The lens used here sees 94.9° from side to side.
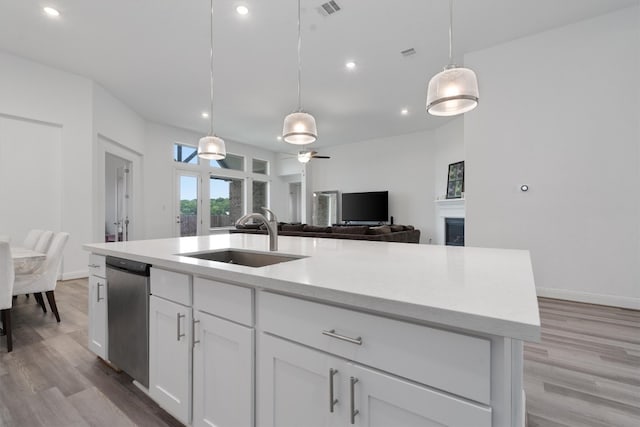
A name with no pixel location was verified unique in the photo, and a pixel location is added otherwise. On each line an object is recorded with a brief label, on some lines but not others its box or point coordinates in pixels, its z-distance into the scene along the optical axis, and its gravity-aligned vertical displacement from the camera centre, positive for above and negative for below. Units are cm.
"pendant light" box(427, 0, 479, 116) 170 +74
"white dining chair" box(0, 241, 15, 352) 222 -55
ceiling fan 661 +128
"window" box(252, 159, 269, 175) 947 +153
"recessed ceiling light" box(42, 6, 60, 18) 308 +214
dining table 260 -44
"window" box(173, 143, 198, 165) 742 +154
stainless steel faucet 178 -9
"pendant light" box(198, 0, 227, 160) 280 +63
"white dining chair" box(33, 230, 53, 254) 305 -30
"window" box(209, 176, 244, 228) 825 +37
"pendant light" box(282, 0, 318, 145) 228 +68
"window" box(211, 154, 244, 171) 829 +146
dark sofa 489 -35
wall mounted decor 621 +69
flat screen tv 801 +18
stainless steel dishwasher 164 -61
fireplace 626 -41
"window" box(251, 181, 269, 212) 946 +61
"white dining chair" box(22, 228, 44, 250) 339 -30
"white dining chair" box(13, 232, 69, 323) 268 -59
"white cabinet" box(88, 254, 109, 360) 199 -66
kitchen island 71 -39
